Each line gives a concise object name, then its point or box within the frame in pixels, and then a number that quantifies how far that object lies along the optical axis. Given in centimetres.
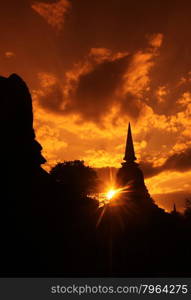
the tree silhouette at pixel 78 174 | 5859
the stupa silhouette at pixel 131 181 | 5222
